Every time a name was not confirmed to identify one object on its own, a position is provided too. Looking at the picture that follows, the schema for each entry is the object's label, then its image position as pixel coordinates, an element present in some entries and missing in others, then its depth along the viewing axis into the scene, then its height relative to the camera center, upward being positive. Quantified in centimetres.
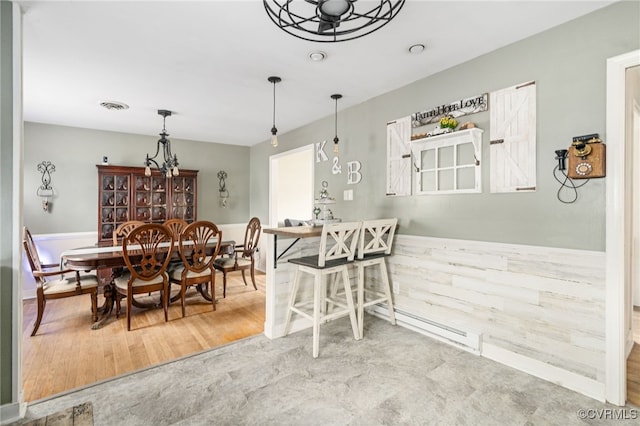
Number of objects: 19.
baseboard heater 245 -104
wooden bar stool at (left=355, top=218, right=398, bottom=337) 275 -40
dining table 291 -48
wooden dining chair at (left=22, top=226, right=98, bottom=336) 284 -72
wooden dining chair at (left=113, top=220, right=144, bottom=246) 414 -23
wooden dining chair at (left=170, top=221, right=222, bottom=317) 331 -54
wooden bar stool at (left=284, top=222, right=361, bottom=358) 242 -46
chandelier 385 +69
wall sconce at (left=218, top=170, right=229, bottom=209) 579 +47
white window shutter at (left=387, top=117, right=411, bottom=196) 301 +57
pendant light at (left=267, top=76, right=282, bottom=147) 285 +126
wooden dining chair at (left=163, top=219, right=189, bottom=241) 411 -18
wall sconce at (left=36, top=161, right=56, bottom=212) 427 +38
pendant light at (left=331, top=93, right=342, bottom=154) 328 +128
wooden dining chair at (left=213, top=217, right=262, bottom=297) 398 -65
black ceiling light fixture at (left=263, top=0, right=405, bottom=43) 131 +125
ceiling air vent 352 +127
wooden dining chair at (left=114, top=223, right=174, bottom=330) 296 -57
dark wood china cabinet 455 +25
